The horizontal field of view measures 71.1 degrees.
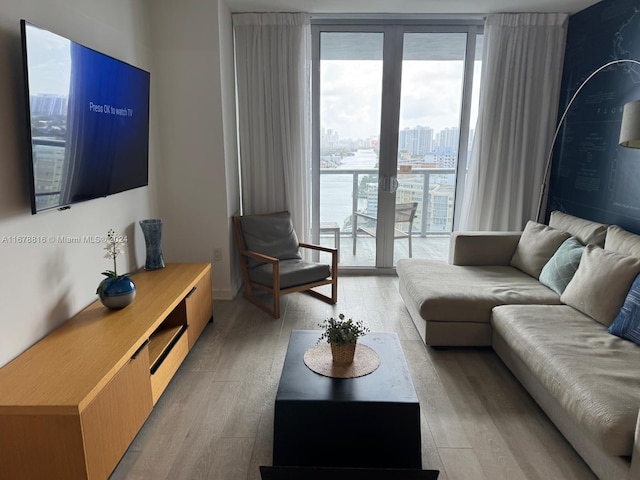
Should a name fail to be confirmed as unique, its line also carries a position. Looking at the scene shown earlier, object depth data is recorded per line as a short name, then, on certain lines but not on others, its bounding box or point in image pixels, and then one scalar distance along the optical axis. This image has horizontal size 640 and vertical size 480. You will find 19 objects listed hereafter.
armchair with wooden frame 3.74
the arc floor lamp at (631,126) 2.47
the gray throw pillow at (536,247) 3.38
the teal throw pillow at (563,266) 3.03
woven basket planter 2.17
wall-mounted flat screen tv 1.98
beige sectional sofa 1.86
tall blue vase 3.23
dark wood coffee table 1.92
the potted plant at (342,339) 2.13
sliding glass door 4.39
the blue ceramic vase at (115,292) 2.47
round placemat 2.14
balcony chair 4.75
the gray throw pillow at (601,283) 2.51
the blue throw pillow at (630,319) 2.32
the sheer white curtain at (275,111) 4.16
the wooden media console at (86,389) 1.62
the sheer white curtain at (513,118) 4.15
